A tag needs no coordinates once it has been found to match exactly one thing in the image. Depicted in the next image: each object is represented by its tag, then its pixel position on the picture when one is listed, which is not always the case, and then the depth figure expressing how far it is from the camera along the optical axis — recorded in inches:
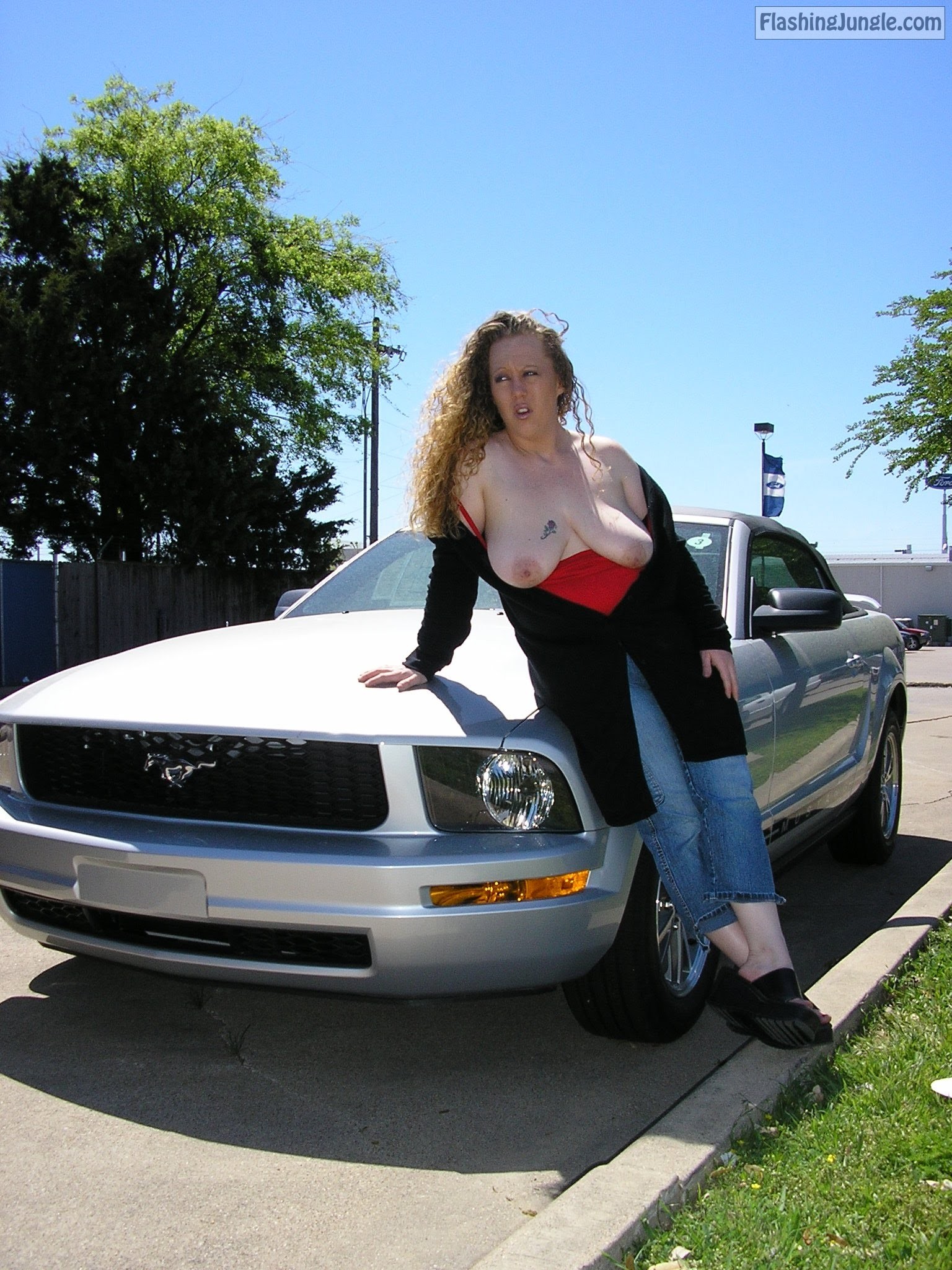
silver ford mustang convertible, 111.2
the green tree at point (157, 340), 871.7
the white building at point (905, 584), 1875.0
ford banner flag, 736.3
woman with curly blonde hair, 120.9
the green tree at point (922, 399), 667.4
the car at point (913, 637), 1323.8
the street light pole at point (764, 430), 762.2
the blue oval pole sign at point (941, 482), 698.8
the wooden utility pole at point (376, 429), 1179.3
